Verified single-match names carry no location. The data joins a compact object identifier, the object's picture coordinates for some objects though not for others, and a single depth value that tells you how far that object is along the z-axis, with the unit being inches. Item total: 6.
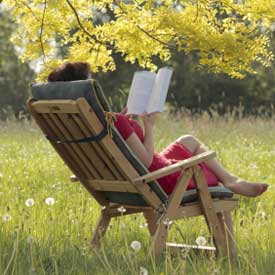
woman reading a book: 328.8
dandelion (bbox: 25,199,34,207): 298.6
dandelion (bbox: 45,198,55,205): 305.8
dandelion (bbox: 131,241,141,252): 245.5
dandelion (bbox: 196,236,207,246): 257.3
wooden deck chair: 311.7
